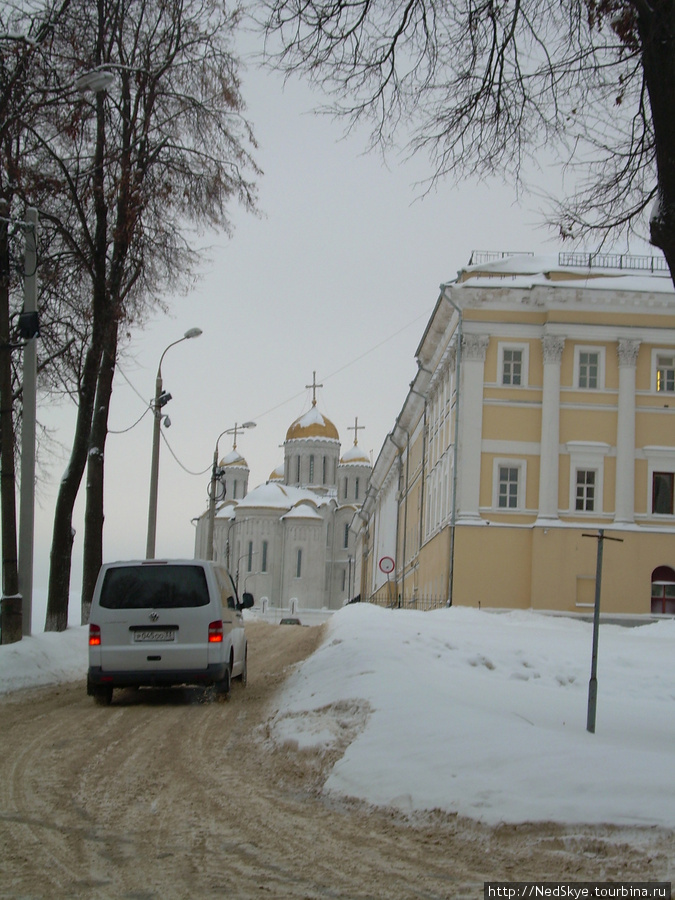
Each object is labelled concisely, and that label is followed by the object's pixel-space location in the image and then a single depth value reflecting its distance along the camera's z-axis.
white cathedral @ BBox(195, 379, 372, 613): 108.25
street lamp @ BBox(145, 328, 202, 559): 29.38
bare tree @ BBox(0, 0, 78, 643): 17.08
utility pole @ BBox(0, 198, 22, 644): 17.42
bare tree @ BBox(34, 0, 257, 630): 20.86
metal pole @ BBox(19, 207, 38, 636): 17.56
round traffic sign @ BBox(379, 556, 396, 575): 35.38
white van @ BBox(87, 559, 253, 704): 13.46
